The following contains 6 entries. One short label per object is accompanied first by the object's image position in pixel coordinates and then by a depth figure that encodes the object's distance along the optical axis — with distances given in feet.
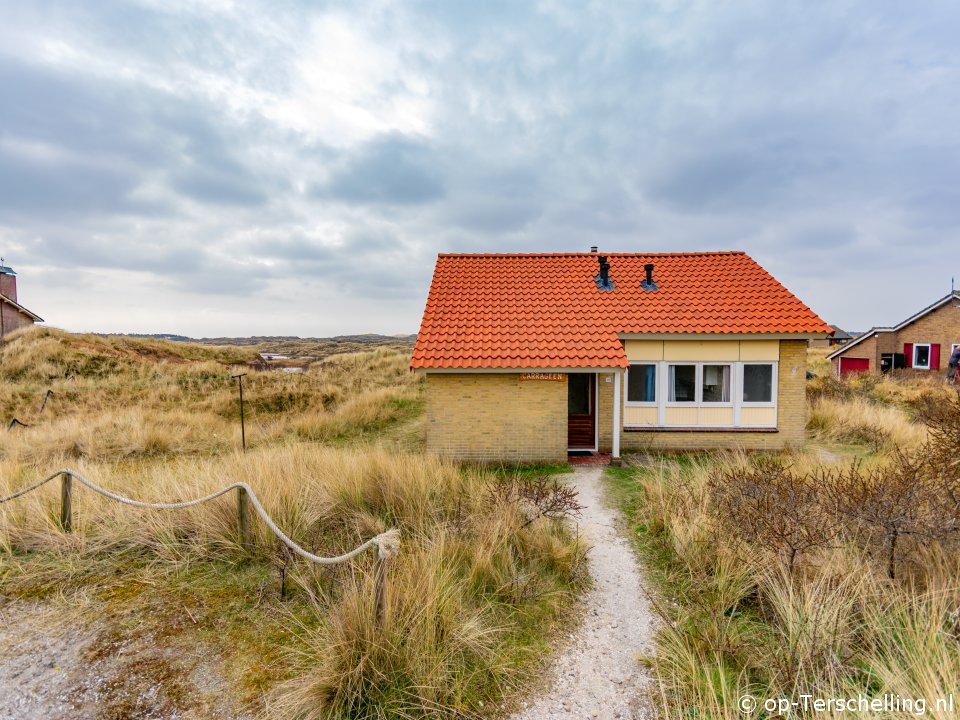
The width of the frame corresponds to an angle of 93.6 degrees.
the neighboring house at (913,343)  106.01
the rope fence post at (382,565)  11.28
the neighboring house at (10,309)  104.32
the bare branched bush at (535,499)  20.86
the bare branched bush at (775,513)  15.98
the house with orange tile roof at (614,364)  37.47
